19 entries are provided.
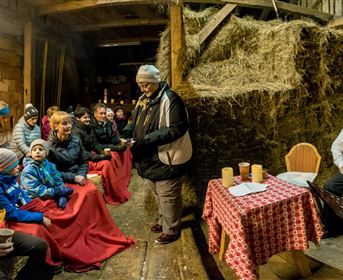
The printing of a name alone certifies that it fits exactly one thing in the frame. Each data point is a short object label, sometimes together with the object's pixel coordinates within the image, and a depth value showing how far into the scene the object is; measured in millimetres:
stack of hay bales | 4027
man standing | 3123
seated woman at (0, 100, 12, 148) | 3912
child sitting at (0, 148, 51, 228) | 2361
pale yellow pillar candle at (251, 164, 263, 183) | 2650
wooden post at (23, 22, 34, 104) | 5496
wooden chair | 3428
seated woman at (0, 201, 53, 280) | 2256
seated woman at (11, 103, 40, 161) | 4348
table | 2109
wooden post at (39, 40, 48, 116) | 6502
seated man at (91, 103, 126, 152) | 5102
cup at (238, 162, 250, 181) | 2746
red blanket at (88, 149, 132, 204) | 4492
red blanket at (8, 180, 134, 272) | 2711
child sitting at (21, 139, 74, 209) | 2912
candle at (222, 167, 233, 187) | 2617
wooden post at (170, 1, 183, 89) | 4191
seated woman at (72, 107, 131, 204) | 4504
